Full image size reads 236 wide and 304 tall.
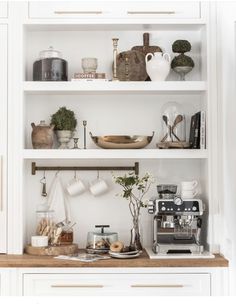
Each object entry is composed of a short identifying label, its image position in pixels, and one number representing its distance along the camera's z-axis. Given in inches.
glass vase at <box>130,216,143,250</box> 142.7
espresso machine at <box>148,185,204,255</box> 137.1
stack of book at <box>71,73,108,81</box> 143.0
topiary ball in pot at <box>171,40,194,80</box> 145.5
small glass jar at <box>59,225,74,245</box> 142.3
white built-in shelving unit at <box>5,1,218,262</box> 140.9
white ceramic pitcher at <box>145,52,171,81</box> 141.9
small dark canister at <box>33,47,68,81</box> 143.8
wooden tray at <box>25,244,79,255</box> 136.6
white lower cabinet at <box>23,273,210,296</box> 129.2
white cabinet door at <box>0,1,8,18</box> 141.3
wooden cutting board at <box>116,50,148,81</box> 145.8
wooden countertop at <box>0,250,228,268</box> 128.5
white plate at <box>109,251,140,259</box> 132.4
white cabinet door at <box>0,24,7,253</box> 139.5
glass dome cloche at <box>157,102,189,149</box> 145.9
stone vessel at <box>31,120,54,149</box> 143.3
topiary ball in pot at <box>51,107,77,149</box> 145.8
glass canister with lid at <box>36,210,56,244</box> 142.3
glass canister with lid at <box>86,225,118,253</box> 139.2
